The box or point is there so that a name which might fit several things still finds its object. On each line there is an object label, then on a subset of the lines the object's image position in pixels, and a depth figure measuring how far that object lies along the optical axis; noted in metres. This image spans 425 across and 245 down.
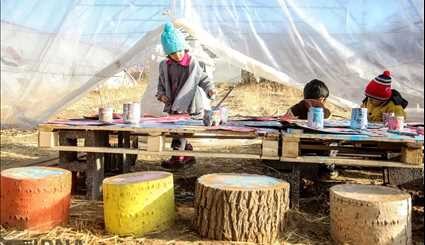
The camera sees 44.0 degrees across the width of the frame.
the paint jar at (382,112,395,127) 4.43
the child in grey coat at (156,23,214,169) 5.45
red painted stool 3.57
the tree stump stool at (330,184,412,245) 3.31
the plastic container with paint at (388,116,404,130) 4.20
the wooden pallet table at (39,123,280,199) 3.97
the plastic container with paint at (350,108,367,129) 4.30
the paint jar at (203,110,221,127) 4.19
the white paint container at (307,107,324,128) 4.09
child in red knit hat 5.07
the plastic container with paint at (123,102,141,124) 4.30
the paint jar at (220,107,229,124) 4.40
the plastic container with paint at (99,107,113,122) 4.40
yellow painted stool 3.52
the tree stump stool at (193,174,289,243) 3.38
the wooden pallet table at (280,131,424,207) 3.76
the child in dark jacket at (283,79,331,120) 5.04
